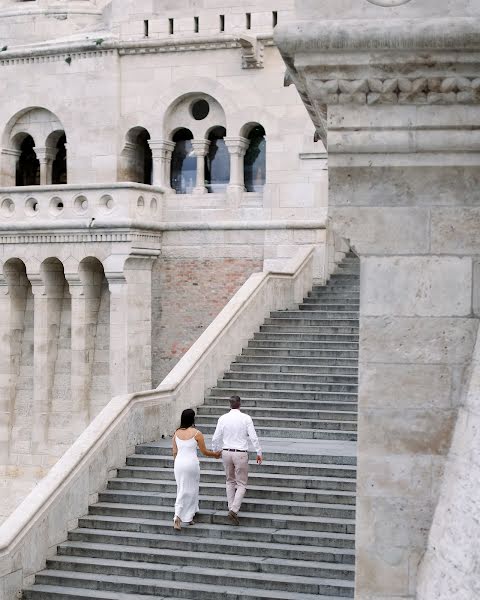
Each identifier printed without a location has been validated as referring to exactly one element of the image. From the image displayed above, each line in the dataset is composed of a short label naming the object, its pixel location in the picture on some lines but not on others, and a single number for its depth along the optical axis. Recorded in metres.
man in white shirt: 12.44
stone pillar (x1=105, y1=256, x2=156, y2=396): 21.78
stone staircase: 11.84
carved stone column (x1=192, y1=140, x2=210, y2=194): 23.19
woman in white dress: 12.41
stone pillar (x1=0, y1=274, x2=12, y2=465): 23.11
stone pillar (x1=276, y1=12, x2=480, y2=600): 6.55
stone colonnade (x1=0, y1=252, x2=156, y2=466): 21.86
